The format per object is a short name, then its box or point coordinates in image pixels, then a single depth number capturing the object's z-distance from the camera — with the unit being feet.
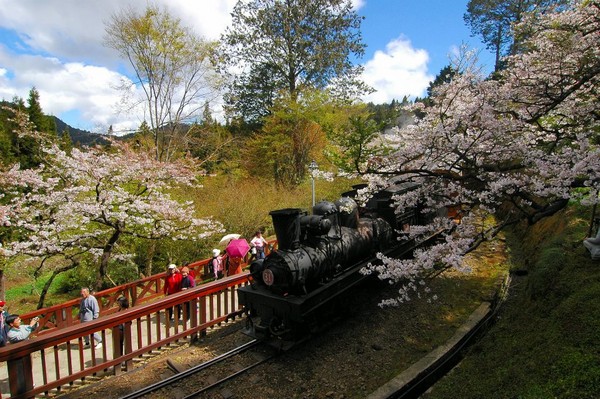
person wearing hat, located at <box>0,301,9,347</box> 20.45
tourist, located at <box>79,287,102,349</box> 23.06
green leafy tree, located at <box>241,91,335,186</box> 66.85
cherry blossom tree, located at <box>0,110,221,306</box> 29.58
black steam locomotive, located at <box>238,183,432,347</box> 20.21
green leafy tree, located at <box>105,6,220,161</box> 46.47
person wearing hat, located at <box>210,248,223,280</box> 32.14
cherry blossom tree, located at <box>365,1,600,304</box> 15.85
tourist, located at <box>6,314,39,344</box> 20.51
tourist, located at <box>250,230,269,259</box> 33.45
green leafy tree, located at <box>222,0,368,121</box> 67.15
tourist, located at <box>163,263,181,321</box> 25.90
